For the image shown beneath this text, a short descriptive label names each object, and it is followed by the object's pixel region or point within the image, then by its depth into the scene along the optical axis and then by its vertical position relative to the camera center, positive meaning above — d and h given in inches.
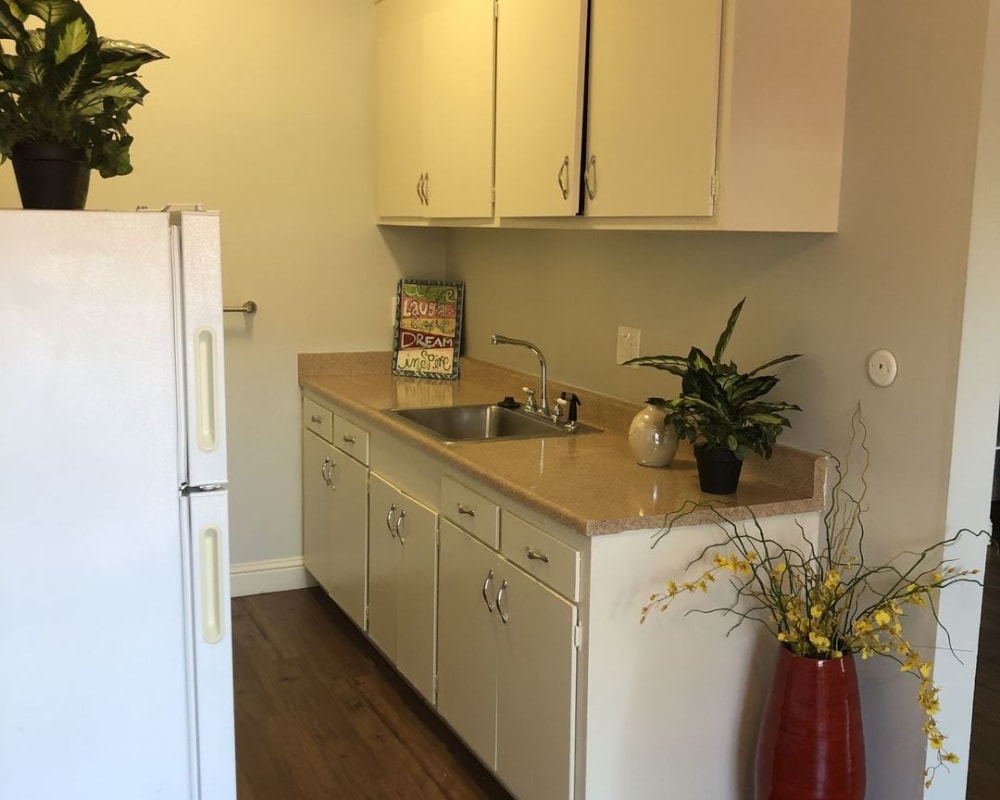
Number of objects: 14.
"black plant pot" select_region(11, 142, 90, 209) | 69.2 +5.3
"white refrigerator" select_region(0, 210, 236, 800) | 63.7 -17.0
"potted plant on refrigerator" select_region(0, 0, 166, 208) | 66.2 +10.3
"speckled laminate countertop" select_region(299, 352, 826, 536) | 83.9 -19.9
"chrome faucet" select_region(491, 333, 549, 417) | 122.5 -13.2
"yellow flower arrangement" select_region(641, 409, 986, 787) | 78.6 -26.2
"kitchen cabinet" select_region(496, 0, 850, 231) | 80.4 +12.8
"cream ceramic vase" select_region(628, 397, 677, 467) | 97.8 -16.8
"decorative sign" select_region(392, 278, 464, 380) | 159.5 -11.0
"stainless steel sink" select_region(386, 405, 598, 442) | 129.0 -21.0
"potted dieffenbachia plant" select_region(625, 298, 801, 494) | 86.4 -13.0
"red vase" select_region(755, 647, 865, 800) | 79.4 -36.4
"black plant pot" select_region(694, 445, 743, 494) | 87.9 -17.8
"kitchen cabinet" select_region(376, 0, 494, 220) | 119.7 +19.5
